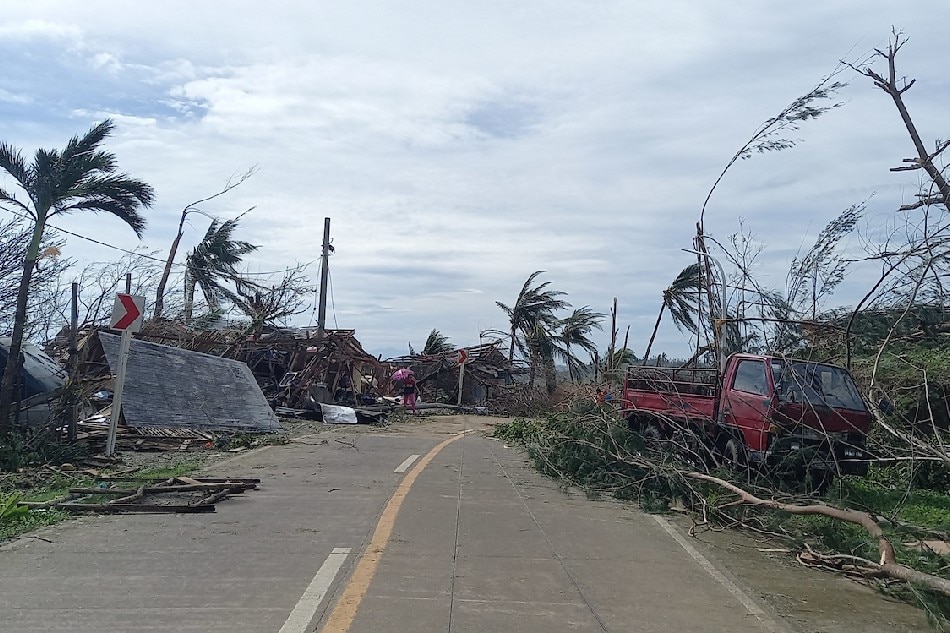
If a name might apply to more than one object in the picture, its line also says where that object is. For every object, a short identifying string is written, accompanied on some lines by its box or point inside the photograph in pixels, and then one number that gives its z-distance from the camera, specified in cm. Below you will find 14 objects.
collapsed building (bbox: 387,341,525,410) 3800
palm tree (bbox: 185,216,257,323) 3003
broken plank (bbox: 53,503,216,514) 879
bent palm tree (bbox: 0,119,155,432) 1295
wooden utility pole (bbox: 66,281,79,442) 1293
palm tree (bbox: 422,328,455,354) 4356
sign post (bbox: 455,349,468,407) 3584
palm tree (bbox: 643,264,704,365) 2059
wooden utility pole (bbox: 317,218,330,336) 3306
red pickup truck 1140
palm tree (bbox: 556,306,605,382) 3912
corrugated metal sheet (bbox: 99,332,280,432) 1667
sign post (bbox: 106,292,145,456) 1335
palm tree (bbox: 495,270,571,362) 4119
